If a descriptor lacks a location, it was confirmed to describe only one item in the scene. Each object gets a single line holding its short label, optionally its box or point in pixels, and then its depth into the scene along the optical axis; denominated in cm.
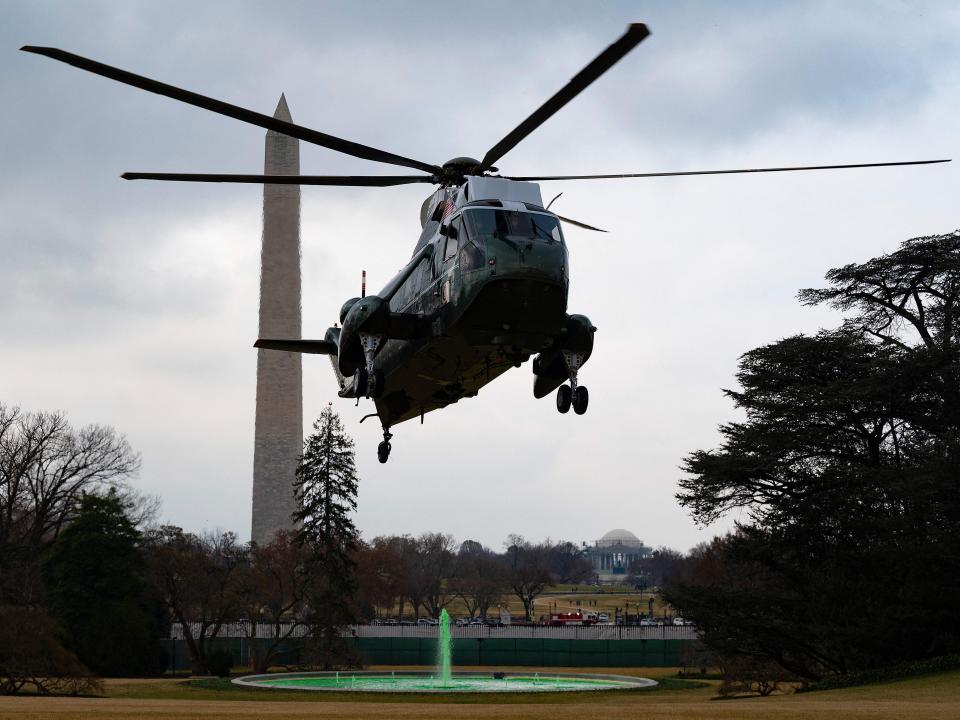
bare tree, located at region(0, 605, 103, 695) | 4572
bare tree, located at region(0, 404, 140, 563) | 6962
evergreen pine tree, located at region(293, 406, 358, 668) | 6388
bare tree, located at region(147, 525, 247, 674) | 6531
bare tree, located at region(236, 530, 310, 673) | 6631
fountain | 4719
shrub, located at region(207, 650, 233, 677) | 6362
